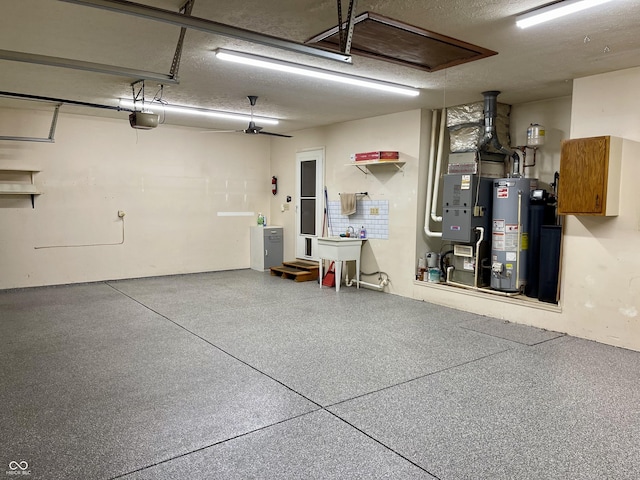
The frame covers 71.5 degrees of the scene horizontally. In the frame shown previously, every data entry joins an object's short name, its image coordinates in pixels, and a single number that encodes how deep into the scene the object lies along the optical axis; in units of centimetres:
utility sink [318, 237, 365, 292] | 689
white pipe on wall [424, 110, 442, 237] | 637
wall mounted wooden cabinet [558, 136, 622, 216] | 414
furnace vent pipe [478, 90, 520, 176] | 542
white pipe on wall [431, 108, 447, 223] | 620
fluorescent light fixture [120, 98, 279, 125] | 631
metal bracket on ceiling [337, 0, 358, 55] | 271
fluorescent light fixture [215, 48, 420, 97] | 400
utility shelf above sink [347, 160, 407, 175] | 651
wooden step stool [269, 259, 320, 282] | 781
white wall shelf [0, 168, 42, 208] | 647
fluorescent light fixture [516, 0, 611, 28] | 283
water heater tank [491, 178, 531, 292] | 535
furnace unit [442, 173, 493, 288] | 554
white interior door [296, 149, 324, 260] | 822
